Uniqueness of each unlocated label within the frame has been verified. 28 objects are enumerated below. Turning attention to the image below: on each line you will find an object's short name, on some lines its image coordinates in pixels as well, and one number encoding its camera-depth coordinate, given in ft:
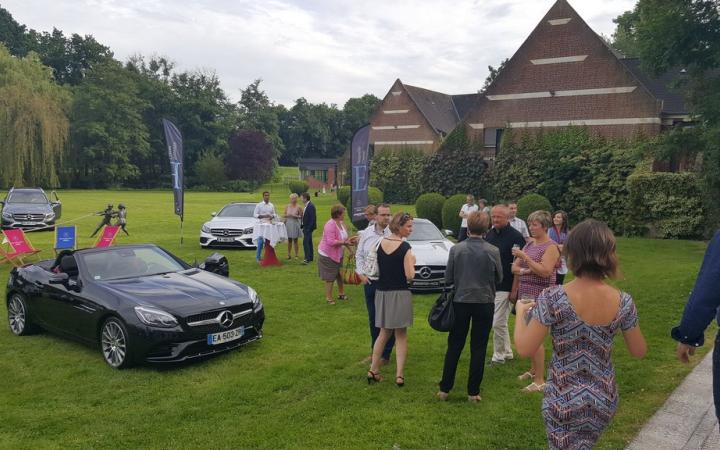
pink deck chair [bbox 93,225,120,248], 45.60
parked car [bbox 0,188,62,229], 63.26
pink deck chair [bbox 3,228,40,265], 39.58
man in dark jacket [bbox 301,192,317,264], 42.94
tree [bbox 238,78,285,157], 246.06
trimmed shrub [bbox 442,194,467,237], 61.87
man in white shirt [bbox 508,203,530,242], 28.36
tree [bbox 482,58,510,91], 233.60
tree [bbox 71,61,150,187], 191.21
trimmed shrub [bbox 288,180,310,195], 160.25
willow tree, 130.52
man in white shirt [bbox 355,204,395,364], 19.34
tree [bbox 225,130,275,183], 207.82
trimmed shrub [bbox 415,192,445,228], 67.46
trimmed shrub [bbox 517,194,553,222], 60.64
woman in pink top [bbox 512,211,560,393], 16.80
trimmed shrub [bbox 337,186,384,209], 82.64
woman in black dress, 17.11
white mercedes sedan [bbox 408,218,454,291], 32.81
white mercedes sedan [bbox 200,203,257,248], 51.16
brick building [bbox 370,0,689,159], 79.36
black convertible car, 19.66
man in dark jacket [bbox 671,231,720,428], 8.95
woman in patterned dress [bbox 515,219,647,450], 8.36
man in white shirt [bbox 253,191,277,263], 43.80
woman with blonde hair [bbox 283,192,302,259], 45.50
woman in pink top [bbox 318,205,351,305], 29.76
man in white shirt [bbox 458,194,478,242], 41.57
